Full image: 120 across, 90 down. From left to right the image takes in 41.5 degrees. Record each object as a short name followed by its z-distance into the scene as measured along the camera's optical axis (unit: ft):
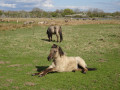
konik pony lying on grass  23.88
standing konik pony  59.62
